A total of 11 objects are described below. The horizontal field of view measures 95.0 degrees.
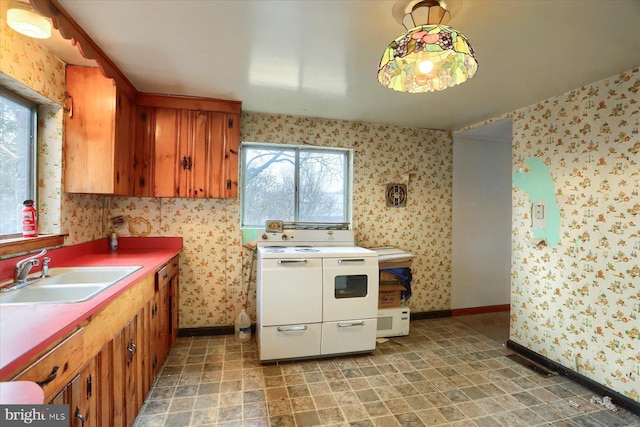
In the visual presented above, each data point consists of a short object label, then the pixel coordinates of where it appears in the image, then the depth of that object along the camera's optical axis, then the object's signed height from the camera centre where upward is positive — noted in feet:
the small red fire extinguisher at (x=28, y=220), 5.78 -0.23
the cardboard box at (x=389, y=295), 9.93 -2.82
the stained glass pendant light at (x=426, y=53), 4.09 +2.42
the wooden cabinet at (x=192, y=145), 8.52 +1.94
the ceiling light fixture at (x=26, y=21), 4.70 +3.04
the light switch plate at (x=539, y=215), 8.25 +0.00
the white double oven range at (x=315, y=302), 7.83 -2.49
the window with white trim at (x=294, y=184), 10.23 +1.00
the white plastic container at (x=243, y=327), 9.34 -3.73
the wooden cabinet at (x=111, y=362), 3.16 -2.21
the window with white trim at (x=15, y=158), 5.58 +1.02
